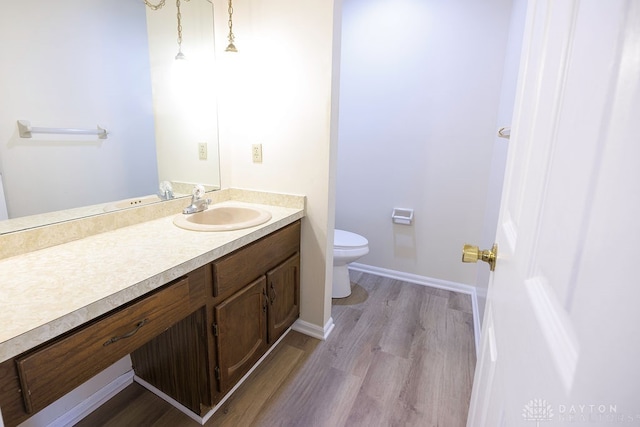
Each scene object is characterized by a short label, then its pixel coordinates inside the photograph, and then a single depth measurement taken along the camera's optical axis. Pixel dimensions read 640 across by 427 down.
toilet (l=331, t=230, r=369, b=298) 2.27
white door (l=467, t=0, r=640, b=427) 0.23
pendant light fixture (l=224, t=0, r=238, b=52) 1.64
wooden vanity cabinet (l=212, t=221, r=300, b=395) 1.30
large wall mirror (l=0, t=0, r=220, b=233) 1.06
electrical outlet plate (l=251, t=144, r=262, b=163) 1.85
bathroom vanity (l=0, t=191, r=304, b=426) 0.73
